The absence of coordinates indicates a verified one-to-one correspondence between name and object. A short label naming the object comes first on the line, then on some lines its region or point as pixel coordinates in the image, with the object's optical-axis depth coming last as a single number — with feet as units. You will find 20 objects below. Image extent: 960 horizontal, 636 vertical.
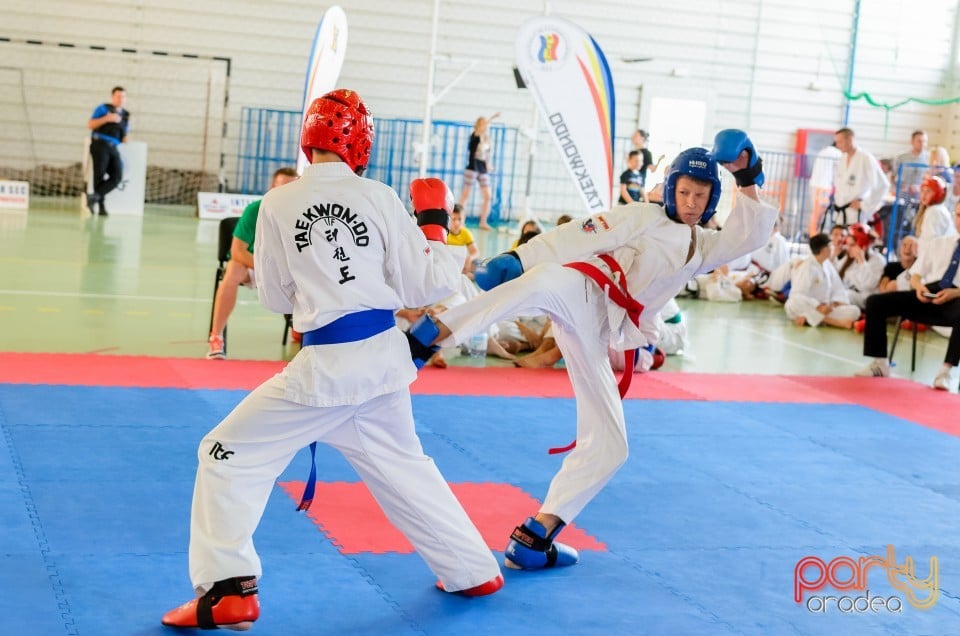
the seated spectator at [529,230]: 29.64
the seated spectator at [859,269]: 40.70
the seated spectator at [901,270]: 37.40
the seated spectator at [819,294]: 39.29
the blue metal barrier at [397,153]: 60.54
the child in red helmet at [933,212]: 33.45
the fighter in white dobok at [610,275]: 13.53
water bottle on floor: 28.37
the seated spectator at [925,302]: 29.91
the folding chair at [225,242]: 27.43
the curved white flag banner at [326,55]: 33.12
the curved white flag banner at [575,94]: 31.22
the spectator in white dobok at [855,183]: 45.16
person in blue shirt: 50.06
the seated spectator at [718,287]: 43.60
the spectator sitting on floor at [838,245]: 41.55
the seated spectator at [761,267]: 45.29
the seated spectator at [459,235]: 30.54
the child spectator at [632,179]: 47.67
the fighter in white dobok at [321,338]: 11.13
